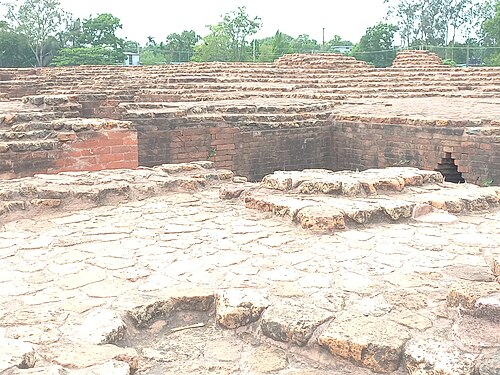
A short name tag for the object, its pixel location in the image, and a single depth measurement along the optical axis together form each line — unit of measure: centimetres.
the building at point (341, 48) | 5880
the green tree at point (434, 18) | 4725
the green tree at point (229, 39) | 4131
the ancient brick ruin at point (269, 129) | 576
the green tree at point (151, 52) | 4519
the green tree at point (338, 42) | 6419
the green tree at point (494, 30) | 3244
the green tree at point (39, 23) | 4081
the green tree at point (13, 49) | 3797
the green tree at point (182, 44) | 4344
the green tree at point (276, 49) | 3662
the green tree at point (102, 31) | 4097
